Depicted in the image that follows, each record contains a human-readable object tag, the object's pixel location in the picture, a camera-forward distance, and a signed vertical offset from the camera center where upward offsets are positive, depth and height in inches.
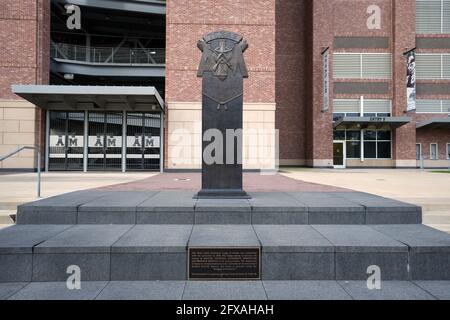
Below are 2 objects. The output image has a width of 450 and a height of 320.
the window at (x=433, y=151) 1202.0 +56.5
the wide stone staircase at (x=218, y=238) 162.6 -42.2
